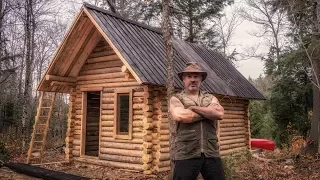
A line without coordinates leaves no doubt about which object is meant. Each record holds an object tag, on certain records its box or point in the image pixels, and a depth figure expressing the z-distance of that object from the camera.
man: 4.02
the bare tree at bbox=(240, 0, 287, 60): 25.57
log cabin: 10.31
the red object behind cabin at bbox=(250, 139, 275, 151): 17.77
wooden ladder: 12.38
